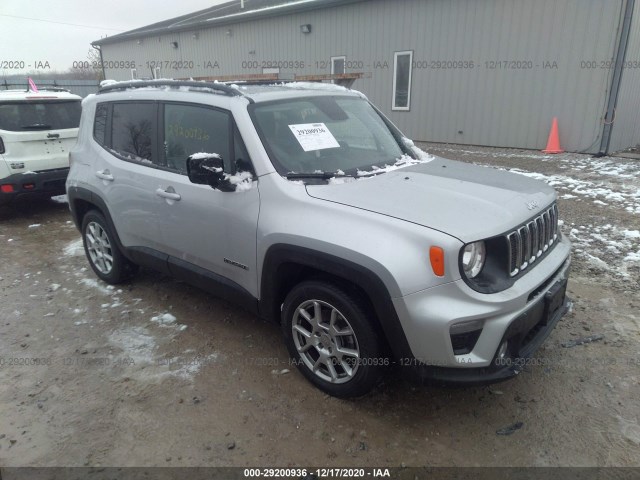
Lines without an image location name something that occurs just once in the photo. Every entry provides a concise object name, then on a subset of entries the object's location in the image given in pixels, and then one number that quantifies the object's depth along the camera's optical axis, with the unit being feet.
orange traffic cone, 35.06
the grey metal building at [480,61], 32.73
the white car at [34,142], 21.48
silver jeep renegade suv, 7.77
